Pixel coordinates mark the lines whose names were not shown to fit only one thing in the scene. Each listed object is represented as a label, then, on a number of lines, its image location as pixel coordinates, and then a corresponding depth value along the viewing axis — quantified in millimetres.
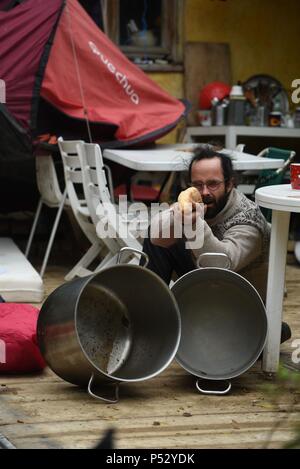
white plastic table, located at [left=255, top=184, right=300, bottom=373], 7675
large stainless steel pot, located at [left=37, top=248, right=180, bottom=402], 7169
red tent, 12420
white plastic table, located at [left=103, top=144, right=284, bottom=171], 10736
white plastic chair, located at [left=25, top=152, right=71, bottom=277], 12693
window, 16853
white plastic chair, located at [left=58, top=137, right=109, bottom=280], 11841
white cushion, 10557
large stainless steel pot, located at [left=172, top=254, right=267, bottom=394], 7648
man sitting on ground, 7828
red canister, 7841
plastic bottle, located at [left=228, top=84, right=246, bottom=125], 15855
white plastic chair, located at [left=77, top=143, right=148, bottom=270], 10936
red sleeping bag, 7821
